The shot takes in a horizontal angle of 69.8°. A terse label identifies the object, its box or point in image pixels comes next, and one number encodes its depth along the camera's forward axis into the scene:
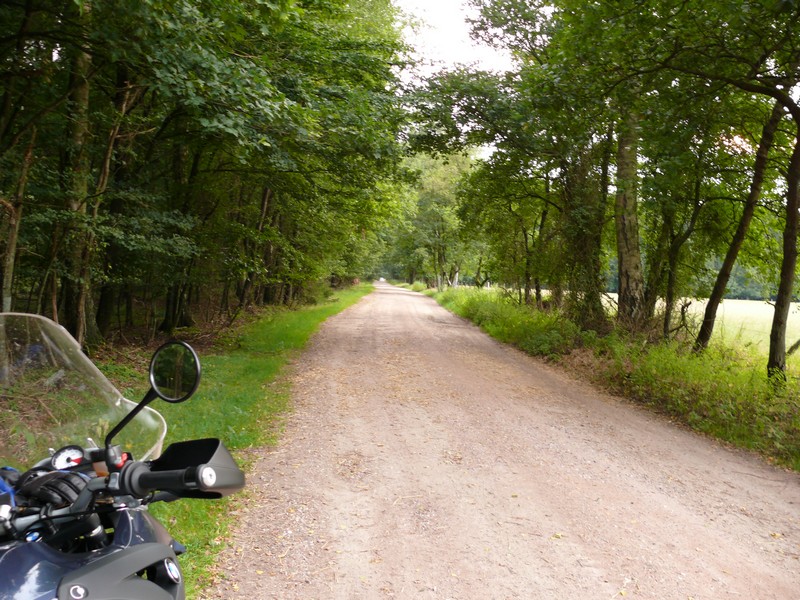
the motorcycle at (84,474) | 1.71
